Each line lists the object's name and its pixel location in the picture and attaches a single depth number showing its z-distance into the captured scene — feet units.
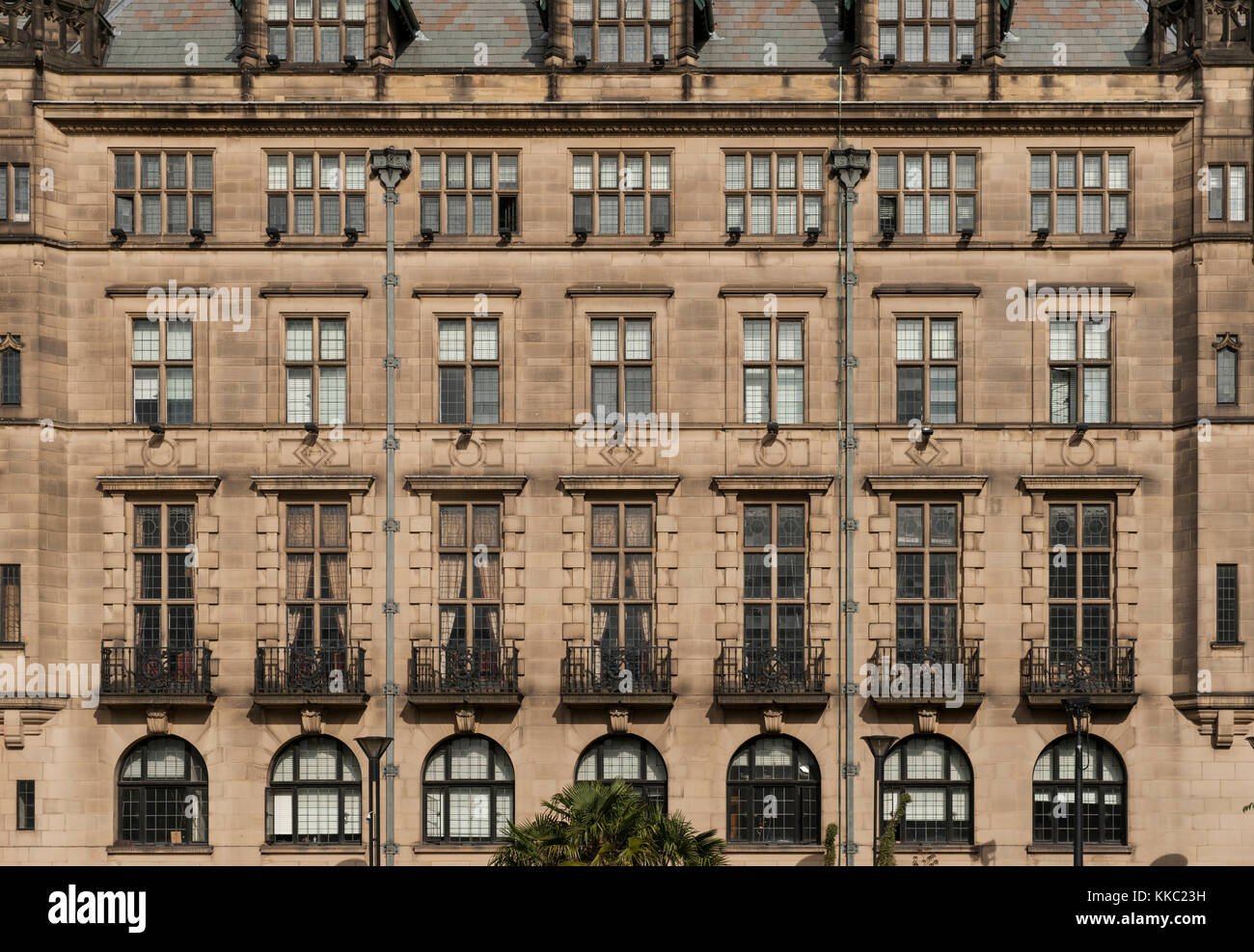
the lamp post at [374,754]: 92.52
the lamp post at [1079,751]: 96.84
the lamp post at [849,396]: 108.37
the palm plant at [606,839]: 83.71
